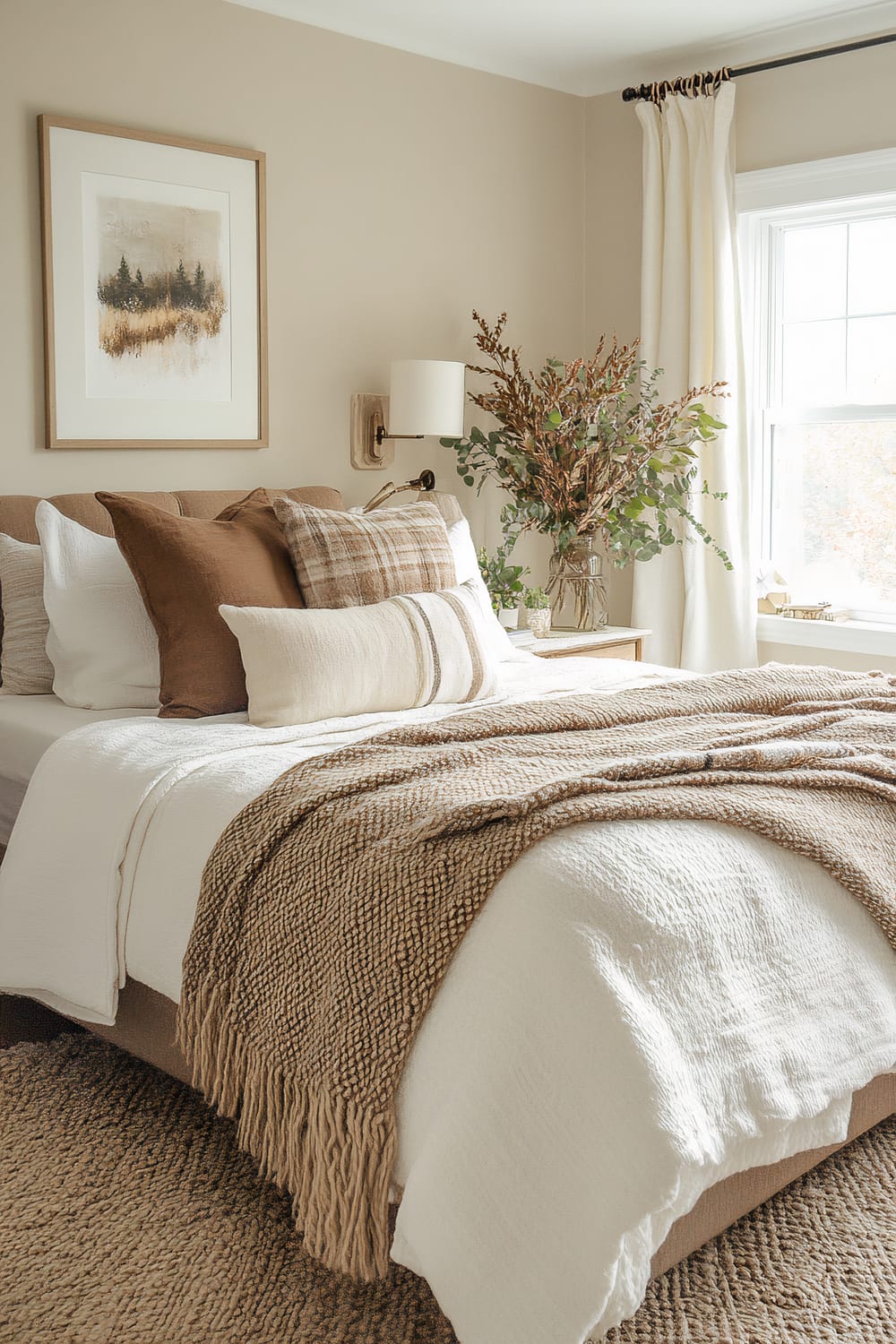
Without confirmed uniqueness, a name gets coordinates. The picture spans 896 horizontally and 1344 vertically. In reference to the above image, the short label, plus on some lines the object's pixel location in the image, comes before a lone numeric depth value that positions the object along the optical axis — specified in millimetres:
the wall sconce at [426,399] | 3768
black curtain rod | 3800
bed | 1587
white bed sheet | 2617
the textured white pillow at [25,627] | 2928
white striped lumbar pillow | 2518
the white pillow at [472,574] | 3174
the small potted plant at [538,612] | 3971
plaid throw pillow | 2836
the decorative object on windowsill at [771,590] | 4375
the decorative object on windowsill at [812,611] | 4219
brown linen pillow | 2627
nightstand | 3803
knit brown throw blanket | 1602
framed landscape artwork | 3266
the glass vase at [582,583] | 4164
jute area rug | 1723
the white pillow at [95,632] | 2779
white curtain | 4172
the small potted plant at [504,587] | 3877
